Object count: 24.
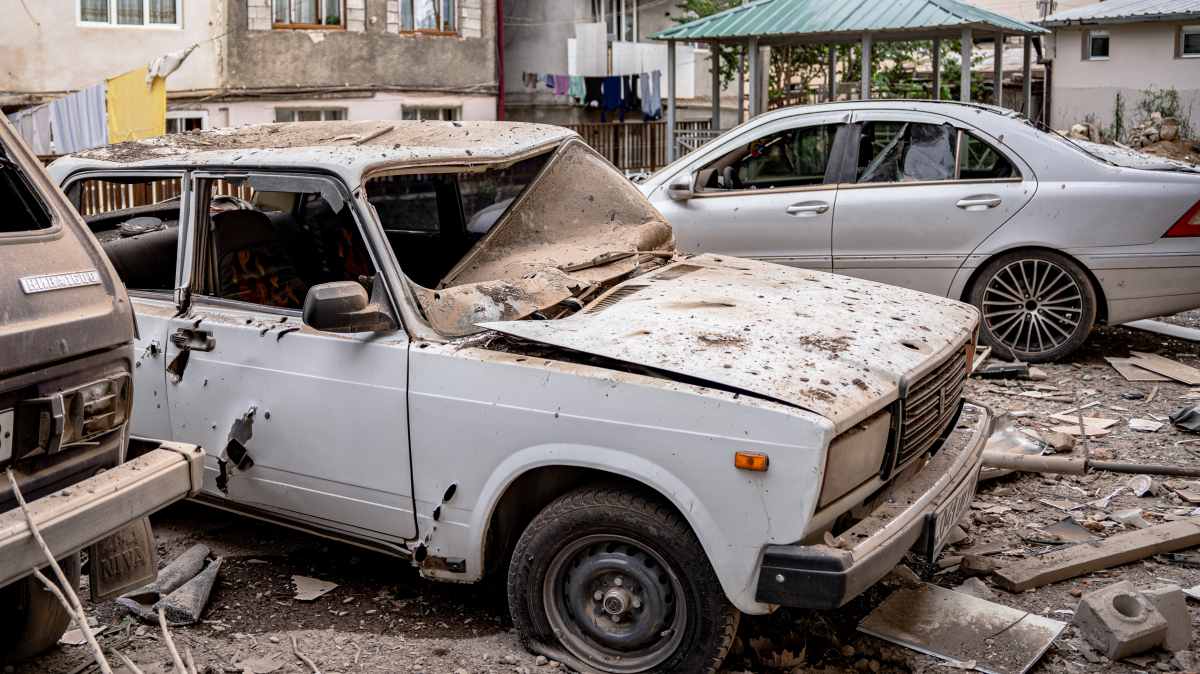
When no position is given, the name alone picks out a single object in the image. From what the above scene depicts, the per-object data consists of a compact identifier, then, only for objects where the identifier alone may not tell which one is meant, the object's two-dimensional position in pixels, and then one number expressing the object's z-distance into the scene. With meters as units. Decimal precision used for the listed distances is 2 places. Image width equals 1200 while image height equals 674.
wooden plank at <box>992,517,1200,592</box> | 3.78
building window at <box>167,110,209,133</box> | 17.45
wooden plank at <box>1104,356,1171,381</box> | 6.51
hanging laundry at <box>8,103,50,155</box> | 15.03
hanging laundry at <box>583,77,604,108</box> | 22.50
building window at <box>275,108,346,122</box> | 18.69
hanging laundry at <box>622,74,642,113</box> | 22.19
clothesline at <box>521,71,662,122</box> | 22.05
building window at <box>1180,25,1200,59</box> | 21.98
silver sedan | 6.38
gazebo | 12.88
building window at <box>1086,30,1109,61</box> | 23.36
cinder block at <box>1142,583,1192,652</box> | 3.28
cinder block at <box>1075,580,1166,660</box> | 3.21
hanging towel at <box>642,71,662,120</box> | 21.97
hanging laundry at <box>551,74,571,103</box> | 22.19
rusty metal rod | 4.51
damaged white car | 2.81
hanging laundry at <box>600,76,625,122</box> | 22.12
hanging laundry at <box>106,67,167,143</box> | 14.41
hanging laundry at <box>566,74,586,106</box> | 22.38
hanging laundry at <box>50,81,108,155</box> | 14.46
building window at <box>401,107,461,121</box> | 20.59
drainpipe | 21.50
